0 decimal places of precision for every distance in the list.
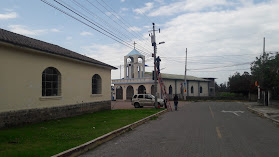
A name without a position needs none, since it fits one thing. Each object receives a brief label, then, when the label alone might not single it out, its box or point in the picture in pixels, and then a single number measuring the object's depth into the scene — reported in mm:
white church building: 46969
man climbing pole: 26281
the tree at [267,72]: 24316
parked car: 27995
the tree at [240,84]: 52438
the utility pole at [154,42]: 25266
